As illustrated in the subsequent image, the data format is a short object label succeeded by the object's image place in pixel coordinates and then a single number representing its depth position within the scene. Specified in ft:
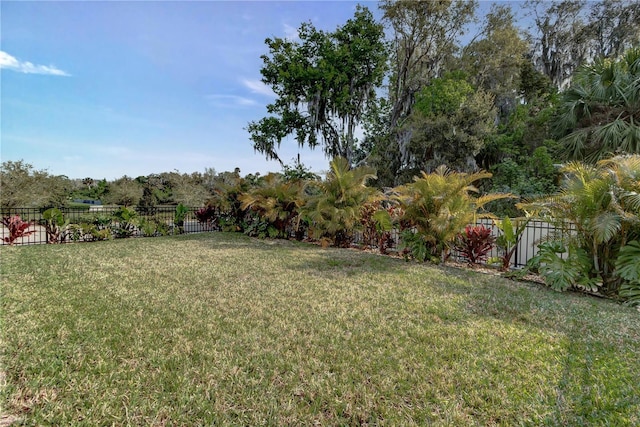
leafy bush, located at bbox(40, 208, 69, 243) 27.96
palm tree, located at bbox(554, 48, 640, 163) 29.55
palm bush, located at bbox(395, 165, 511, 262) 20.40
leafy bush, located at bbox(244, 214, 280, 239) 34.37
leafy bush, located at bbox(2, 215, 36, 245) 27.01
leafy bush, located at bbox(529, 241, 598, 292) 15.42
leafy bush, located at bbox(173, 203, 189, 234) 36.81
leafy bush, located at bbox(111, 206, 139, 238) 31.96
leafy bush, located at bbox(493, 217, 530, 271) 19.38
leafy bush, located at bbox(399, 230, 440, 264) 22.08
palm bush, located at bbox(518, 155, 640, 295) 13.61
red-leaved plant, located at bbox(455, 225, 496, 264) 21.30
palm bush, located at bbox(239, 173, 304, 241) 32.12
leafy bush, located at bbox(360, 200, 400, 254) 25.00
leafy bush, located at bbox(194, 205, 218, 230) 40.81
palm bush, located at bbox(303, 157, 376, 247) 26.91
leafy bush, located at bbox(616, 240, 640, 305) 13.57
